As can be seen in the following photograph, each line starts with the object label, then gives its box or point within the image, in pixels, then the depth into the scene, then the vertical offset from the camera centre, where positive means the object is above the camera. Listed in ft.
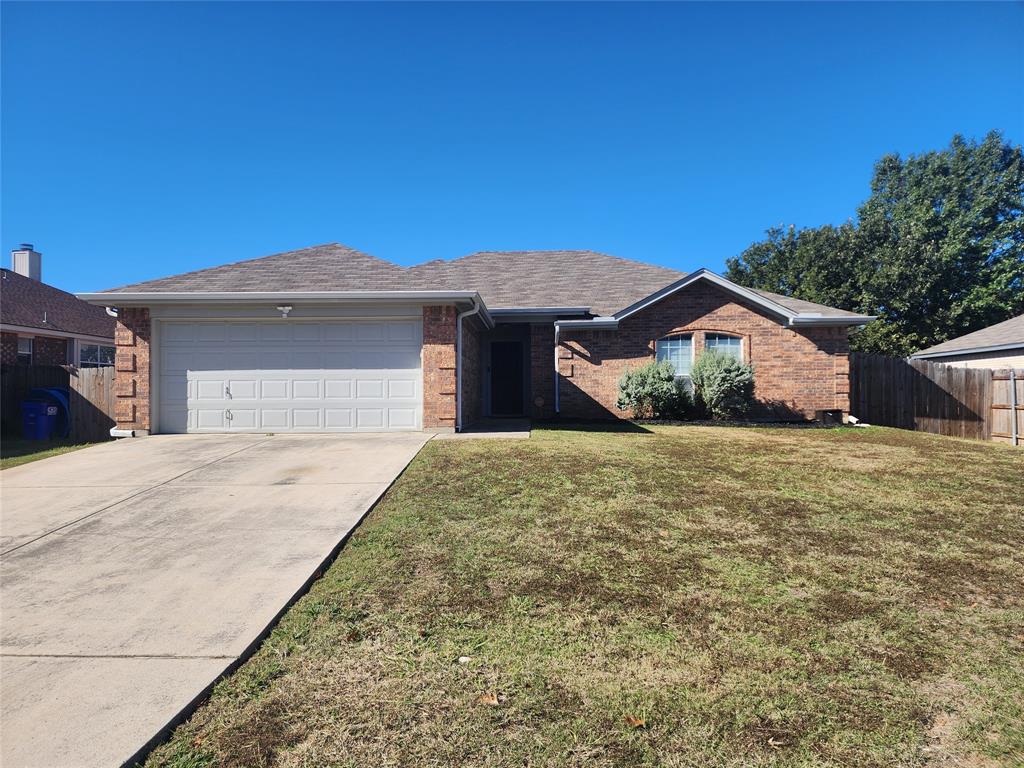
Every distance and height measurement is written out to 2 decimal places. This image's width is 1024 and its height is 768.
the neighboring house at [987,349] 48.96 +4.19
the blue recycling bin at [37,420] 39.70 -2.60
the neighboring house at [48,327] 53.78 +6.82
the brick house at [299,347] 34.53 +2.82
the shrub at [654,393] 42.55 -0.39
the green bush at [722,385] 41.70 +0.30
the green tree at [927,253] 84.33 +23.90
